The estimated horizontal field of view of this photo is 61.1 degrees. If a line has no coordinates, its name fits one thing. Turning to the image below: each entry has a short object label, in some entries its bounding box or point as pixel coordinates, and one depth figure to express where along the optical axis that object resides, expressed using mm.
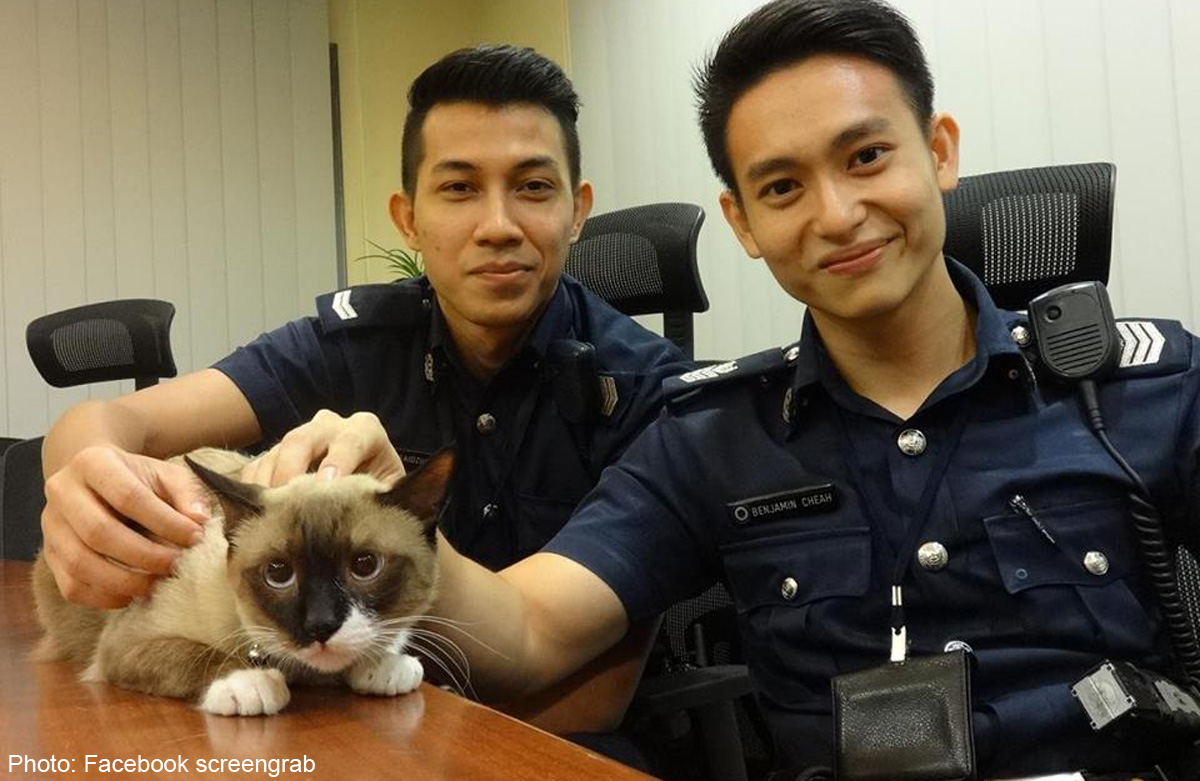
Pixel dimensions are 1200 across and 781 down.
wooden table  666
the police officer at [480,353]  1569
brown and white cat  873
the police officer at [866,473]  1067
